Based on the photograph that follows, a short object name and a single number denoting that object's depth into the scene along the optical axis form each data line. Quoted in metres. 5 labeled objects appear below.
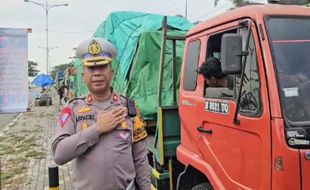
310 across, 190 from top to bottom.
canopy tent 23.31
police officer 1.53
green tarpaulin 4.24
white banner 3.11
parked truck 1.80
